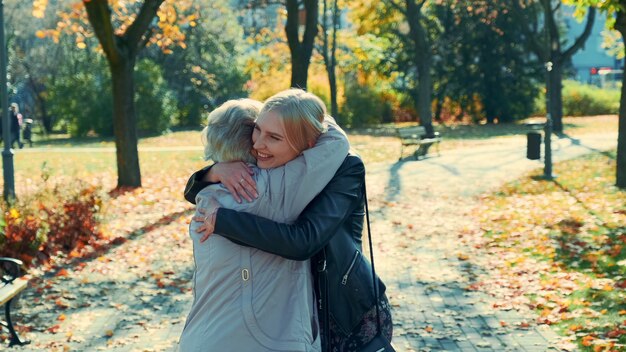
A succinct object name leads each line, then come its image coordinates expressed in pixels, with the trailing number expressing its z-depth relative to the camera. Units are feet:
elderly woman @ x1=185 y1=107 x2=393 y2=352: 8.84
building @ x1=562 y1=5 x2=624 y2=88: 306.96
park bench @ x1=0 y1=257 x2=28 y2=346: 22.26
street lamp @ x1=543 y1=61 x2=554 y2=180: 57.93
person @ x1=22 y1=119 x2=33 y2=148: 116.11
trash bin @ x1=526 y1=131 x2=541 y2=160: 60.59
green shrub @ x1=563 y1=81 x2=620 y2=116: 161.38
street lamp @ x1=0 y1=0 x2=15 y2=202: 40.19
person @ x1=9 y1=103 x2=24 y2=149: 104.88
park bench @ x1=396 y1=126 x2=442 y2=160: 80.38
